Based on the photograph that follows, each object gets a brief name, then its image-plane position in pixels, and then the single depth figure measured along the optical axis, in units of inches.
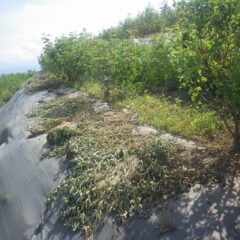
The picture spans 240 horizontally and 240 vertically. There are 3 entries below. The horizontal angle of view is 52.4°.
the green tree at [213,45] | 81.9
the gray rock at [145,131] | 111.3
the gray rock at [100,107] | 143.9
